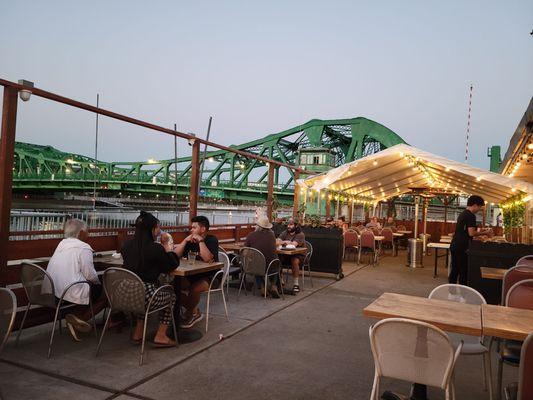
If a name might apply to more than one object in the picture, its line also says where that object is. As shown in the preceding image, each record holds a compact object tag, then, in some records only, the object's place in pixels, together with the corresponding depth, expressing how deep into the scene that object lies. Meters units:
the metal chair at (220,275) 4.03
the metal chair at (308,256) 6.51
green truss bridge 35.97
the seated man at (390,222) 14.46
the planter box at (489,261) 5.52
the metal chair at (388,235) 11.25
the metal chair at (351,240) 9.64
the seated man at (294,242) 6.08
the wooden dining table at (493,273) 4.19
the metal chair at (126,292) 3.13
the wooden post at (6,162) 3.61
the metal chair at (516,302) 2.62
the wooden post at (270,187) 9.44
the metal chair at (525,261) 4.51
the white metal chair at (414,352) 1.87
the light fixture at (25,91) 3.79
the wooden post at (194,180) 6.42
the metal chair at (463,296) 2.83
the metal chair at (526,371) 1.71
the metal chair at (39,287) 3.26
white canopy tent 7.43
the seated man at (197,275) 4.04
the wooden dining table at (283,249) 5.87
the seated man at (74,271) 3.45
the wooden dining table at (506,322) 2.10
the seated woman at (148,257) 3.34
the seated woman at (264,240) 5.36
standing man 5.78
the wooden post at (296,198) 10.10
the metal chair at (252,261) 5.19
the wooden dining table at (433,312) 2.18
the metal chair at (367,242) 9.38
